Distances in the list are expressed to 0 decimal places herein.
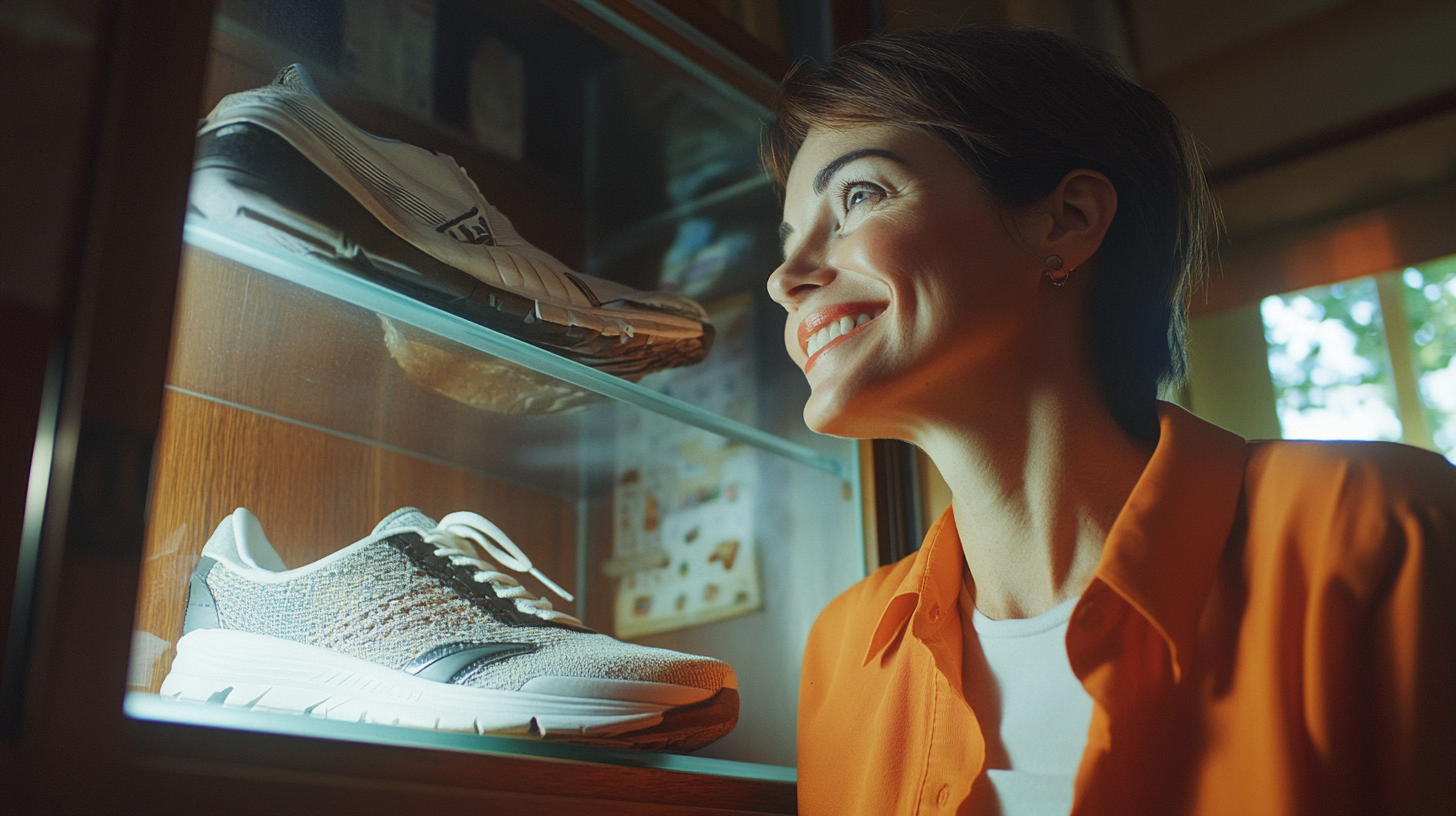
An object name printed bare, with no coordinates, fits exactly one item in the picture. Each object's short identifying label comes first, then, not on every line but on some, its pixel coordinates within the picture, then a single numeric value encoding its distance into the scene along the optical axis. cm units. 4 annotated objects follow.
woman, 60
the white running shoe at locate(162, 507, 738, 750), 65
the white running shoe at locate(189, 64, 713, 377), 62
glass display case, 66
